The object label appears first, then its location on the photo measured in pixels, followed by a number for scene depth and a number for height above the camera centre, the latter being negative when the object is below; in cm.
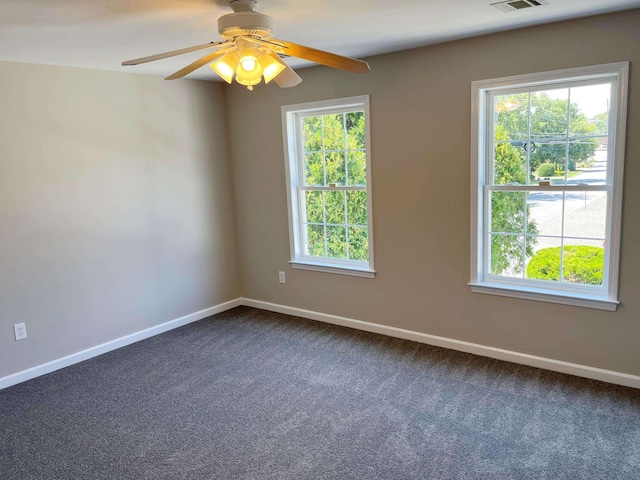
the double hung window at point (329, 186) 415 -10
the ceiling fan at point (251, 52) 211 +58
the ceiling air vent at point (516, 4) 253 +85
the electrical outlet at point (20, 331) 353 -104
